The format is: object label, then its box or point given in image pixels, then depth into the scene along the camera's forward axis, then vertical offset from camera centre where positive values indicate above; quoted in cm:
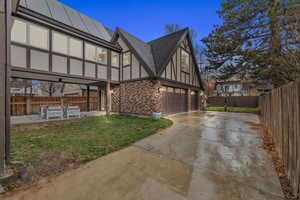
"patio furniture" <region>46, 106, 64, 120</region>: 765 -77
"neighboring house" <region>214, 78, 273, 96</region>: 2514 +274
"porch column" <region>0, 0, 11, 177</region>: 225 +36
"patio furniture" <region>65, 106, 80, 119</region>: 838 -78
